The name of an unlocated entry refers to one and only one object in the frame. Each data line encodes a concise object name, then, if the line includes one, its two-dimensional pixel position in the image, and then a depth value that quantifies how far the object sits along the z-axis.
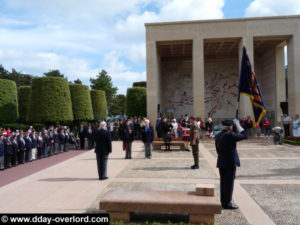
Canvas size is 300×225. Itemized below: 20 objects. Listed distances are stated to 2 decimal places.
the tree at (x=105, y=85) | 62.44
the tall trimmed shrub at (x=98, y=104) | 36.31
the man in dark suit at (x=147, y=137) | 12.23
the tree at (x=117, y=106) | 67.19
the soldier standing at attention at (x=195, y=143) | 9.54
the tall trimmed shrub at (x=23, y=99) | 31.62
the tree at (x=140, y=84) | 44.28
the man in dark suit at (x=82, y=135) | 17.67
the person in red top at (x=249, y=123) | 20.33
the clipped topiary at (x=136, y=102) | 32.06
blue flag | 8.31
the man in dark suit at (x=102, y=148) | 8.14
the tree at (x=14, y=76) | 61.41
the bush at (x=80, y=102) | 29.47
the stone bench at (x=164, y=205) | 4.49
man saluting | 5.45
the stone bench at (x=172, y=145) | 15.03
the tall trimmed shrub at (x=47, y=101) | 22.88
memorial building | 22.05
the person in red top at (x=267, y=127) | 20.43
